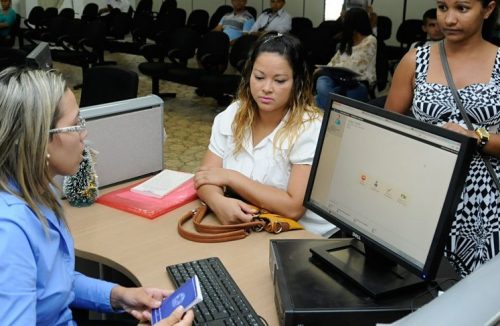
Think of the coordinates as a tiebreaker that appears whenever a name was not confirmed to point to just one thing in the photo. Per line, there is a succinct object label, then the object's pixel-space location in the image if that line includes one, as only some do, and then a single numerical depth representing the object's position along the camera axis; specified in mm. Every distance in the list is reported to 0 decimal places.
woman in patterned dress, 1794
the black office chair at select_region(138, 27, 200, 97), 6555
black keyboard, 1256
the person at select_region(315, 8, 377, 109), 5043
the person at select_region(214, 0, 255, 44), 7605
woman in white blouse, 1805
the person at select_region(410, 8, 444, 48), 5311
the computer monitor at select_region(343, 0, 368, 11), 6075
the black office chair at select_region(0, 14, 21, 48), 9577
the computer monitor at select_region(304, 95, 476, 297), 1134
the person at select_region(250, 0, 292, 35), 7398
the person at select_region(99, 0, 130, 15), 9734
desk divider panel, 2029
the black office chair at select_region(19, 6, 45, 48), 9531
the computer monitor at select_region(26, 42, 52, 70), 2508
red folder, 1874
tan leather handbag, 1669
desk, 1443
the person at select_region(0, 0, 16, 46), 9664
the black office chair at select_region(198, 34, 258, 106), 5867
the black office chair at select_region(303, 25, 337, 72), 6469
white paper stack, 2010
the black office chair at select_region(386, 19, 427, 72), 7129
